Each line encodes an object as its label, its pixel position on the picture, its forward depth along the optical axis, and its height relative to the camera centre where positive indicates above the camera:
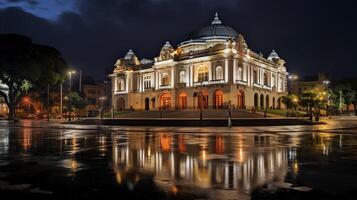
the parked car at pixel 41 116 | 75.95 -1.02
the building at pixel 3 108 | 99.06 +1.17
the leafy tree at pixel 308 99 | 53.33 +2.01
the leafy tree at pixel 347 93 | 95.69 +5.41
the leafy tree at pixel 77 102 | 89.31 +2.65
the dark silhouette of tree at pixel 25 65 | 52.88 +8.00
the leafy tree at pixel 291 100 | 64.25 +2.12
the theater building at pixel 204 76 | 65.94 +8.34
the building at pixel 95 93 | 128.00 +7.37
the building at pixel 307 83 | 128.12 +11.33
